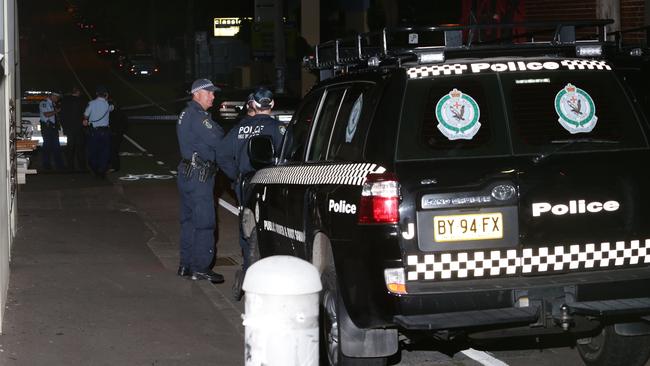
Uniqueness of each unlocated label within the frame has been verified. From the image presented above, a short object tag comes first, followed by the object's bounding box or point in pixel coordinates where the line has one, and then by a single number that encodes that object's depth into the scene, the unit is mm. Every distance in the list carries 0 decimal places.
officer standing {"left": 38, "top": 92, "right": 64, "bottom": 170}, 22797
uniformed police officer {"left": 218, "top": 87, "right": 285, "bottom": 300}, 10953
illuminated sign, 75438
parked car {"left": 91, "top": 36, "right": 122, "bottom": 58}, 88125
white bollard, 5797
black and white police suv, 6547
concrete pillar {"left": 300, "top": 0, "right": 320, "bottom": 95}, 49375
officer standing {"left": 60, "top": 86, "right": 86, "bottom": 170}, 22625
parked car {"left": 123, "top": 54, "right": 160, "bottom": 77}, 72438
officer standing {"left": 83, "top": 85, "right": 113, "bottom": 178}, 21125
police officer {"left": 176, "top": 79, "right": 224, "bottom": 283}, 10922
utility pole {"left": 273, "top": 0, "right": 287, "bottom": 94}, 41500
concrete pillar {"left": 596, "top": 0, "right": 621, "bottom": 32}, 17703
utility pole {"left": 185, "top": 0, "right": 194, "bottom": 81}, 72962
